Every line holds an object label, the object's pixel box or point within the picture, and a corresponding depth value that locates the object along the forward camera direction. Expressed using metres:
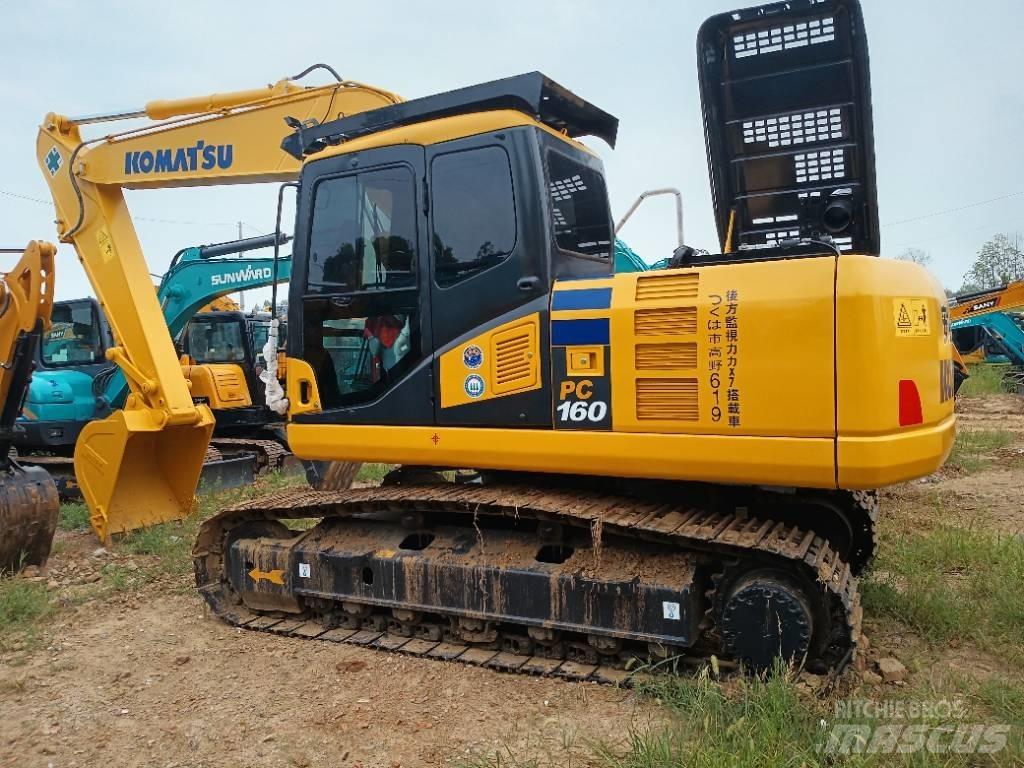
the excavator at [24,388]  5.66
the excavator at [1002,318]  17.89
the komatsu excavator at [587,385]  3.30
